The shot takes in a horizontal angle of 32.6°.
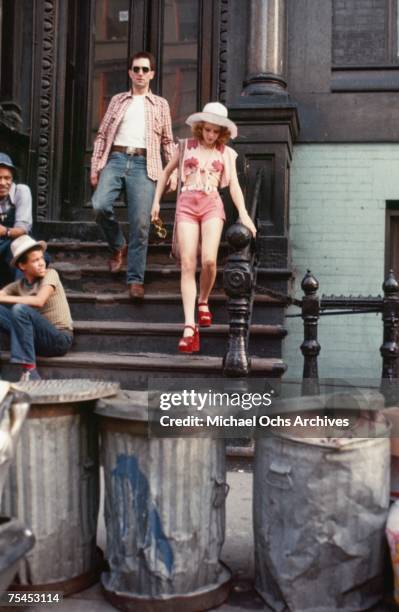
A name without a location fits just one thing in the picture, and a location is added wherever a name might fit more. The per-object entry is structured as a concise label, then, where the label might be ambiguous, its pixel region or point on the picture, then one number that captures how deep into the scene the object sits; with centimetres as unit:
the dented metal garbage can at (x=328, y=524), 286
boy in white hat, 509
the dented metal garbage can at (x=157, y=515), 293
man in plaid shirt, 605
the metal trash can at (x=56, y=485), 297
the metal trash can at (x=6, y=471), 254
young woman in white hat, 526
